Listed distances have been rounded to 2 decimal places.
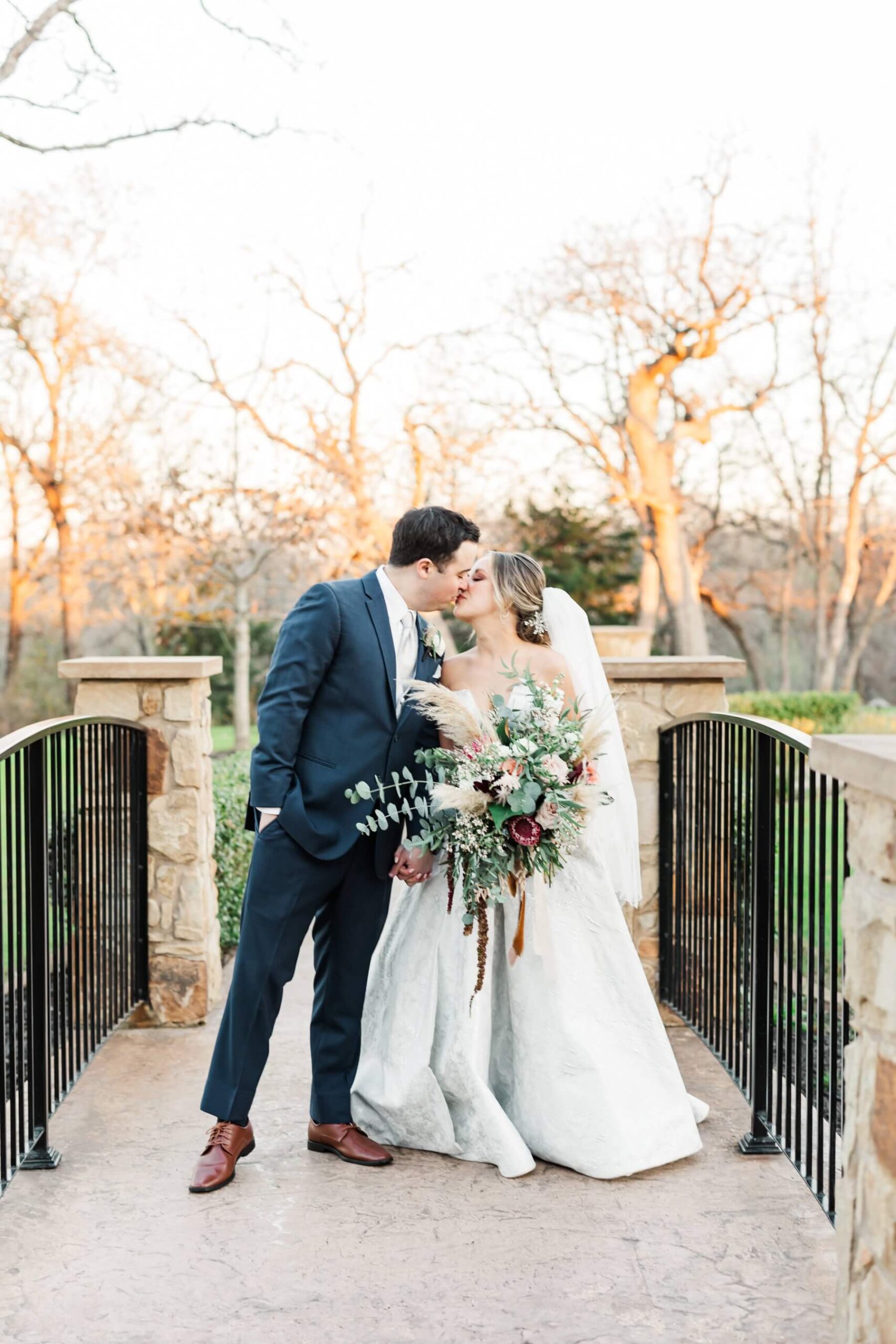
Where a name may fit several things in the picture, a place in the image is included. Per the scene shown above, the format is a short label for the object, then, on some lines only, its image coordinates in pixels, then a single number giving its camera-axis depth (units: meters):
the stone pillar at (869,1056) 1.79
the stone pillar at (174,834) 4.48
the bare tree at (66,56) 11.54
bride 3.23
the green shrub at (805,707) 15.59
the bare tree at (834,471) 21.16
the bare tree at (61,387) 17.70
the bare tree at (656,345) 19.00
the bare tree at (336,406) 16.84
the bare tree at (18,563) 18.88
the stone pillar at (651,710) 4.48
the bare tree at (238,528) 16.72
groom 3.13
